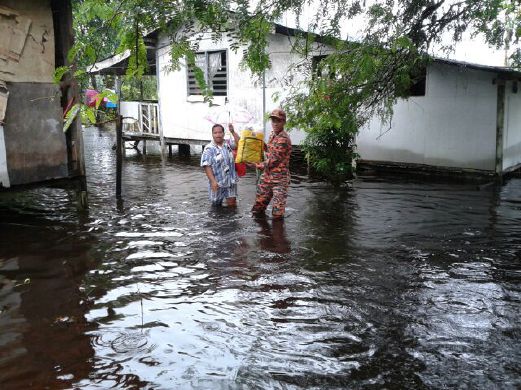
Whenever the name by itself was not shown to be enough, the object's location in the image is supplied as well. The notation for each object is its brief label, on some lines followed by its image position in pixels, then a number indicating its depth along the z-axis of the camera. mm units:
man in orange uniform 7438
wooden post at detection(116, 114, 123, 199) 9336
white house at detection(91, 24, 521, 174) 11109
